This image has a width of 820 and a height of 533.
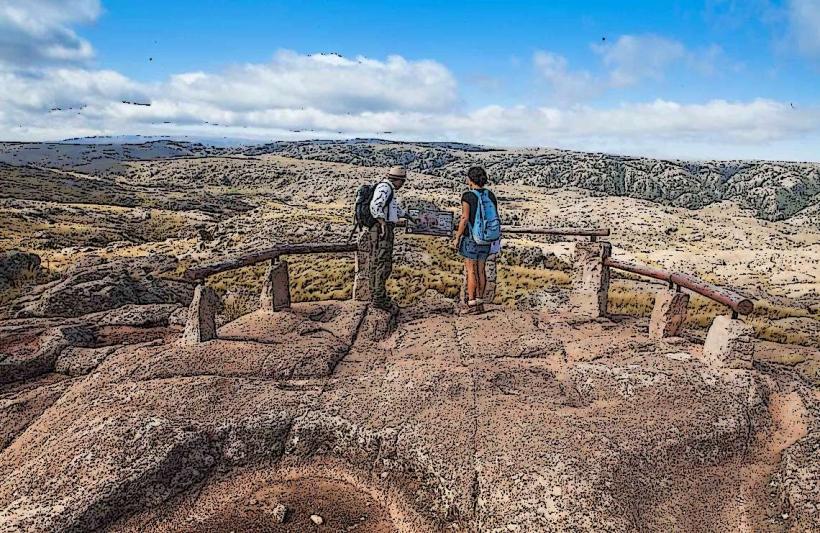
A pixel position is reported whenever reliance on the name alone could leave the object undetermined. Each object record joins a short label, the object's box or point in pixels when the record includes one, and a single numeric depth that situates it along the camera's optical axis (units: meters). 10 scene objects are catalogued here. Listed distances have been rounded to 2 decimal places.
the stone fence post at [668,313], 7.81
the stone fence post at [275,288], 8.47
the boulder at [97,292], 11.45
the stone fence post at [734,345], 6.64
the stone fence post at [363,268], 8.97
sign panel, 9.28
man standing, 8.48
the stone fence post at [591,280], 9.41
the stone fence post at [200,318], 7.14
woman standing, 8.33
